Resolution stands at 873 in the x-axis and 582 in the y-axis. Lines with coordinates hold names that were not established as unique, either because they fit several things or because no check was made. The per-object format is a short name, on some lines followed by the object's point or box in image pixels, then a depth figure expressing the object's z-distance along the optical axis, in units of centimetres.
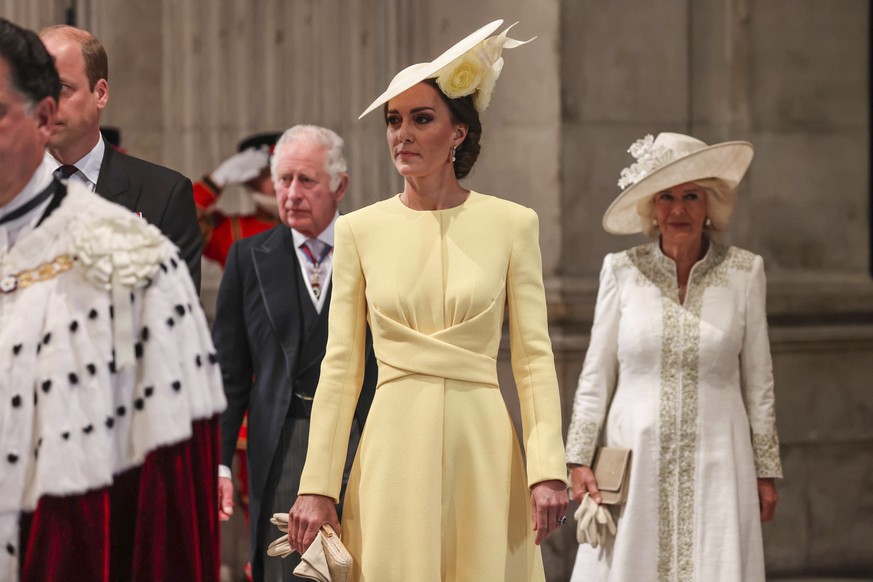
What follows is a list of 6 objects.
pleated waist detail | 747
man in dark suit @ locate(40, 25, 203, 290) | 757
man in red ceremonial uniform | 1490
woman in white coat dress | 1027
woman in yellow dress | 746
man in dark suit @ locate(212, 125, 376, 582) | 963
